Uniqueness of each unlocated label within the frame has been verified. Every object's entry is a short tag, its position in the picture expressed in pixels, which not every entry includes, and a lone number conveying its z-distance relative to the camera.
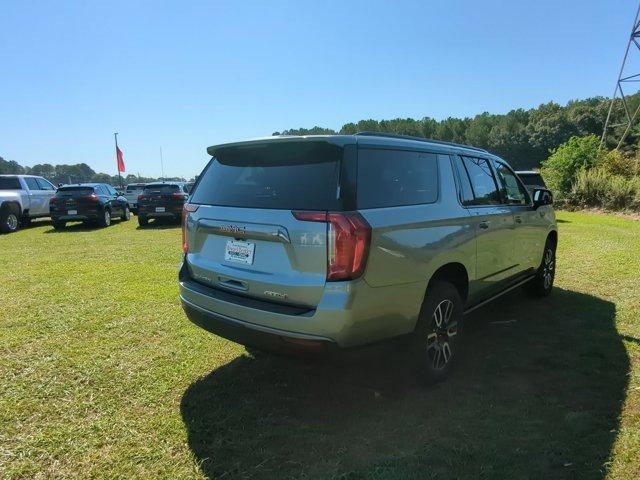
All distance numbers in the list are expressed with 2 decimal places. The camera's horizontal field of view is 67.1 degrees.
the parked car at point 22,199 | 15.12
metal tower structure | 21.80
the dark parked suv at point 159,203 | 16.22
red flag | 40.18
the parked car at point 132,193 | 22.95
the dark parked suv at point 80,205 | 15.62
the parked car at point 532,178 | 14.74
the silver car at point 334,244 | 2.90
